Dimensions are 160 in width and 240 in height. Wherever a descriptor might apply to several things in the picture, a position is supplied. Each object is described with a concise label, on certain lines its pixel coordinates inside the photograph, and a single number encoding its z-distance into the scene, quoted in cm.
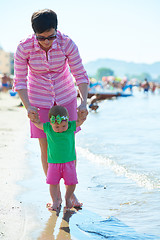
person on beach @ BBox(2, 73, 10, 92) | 3281
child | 341
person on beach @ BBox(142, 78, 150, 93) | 4488
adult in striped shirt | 344
